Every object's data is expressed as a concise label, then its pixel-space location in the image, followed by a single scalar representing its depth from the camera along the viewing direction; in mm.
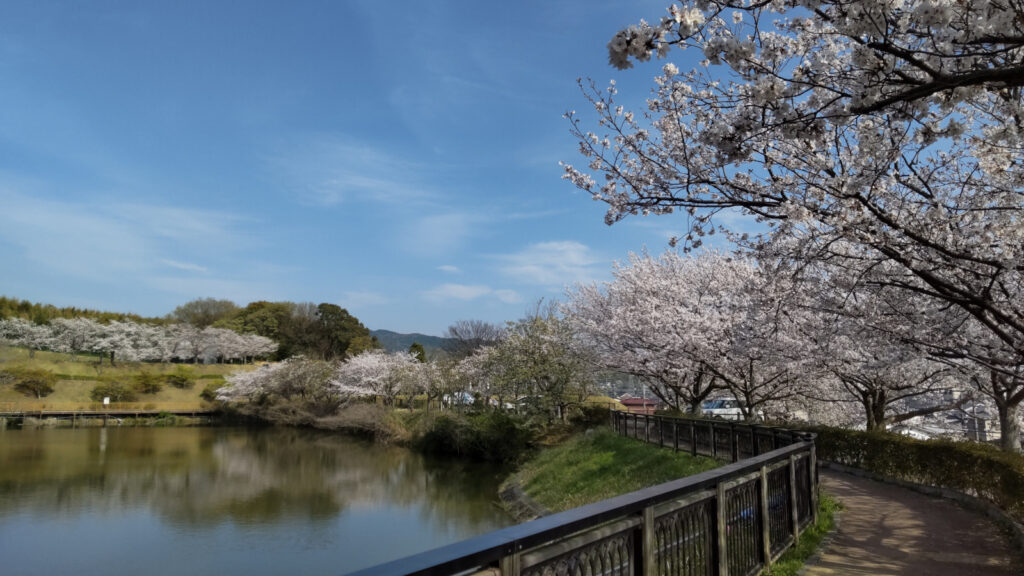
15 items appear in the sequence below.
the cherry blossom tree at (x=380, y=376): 40938
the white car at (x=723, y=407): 28953
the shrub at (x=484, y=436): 27812
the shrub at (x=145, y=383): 53594
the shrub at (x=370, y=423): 35688
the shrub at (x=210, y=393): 53478
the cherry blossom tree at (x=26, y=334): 60750
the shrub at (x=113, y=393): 51406
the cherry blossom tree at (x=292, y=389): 46031
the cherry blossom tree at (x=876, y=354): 9711
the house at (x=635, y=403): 46603
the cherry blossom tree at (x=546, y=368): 28266
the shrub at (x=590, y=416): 28547
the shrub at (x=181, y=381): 54938
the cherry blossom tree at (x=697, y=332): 16719
